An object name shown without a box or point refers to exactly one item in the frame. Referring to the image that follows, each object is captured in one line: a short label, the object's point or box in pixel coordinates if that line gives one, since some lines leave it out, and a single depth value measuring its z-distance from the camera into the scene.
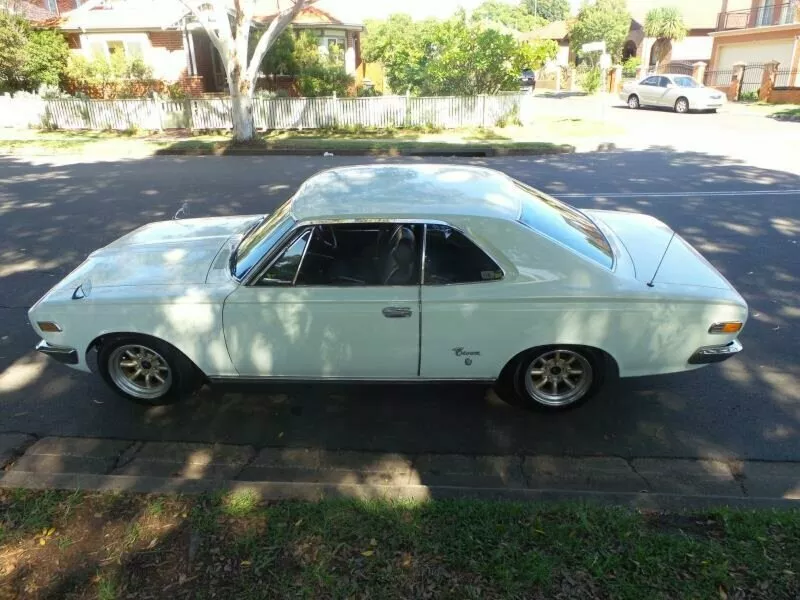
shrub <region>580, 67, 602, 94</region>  37.56
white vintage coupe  3.53
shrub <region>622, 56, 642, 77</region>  45.90
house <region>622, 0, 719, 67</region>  50.97
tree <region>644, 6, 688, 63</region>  48.50
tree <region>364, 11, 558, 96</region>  20.36
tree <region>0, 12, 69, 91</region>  22.19
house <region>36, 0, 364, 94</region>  24.94
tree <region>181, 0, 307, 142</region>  14.95
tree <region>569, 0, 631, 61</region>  46.41
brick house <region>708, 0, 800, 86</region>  32.12
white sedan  25.28
